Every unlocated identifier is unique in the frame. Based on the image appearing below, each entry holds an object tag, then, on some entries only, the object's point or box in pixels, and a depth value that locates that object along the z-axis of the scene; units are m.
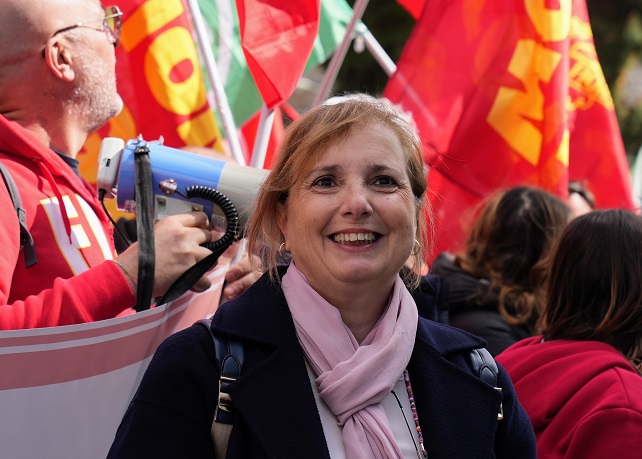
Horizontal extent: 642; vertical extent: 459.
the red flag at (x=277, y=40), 3.62
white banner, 1.91
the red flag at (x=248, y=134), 5.66
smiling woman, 1.68
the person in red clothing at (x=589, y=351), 2.24
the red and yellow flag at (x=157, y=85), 4.28
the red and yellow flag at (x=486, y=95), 4.46
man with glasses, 2.27
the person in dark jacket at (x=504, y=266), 3.37
